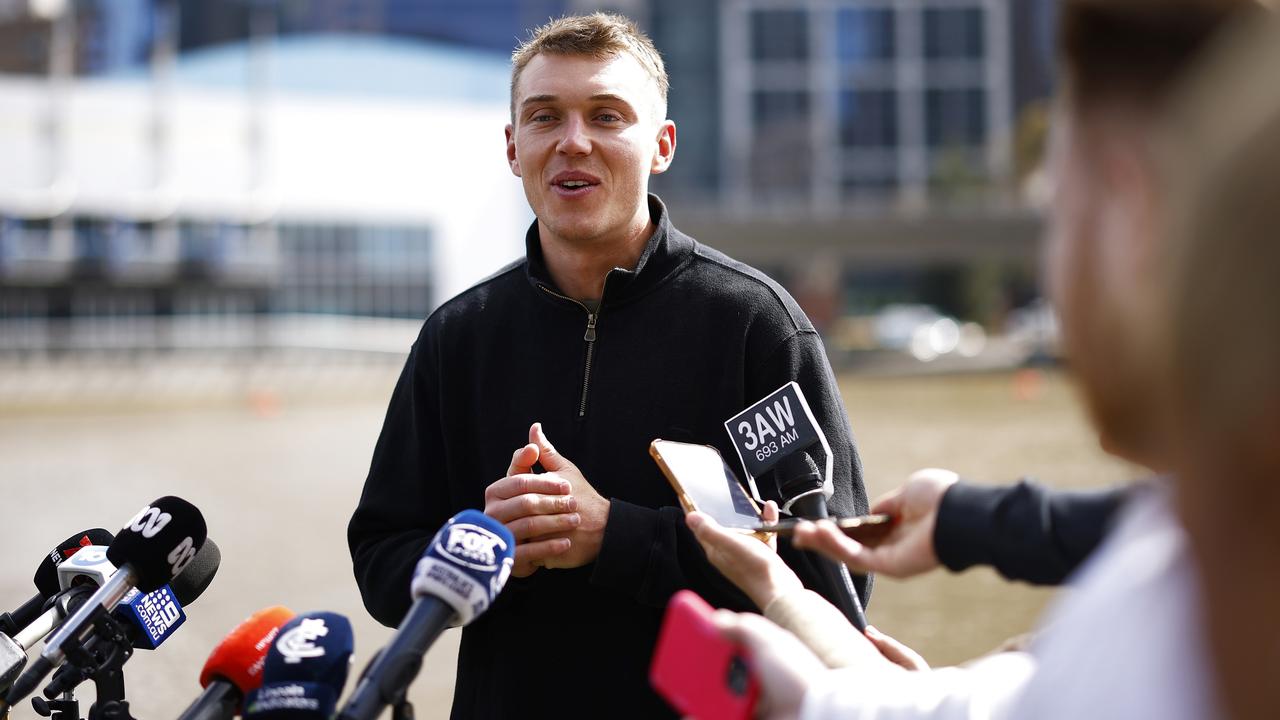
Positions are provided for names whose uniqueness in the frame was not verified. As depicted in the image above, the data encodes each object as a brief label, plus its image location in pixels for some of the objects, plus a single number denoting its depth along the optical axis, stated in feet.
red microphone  6.40
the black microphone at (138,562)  6.73
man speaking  8.29
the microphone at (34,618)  6.99
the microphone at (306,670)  5.65
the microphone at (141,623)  6.91
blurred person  2.89
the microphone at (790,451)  7.23
